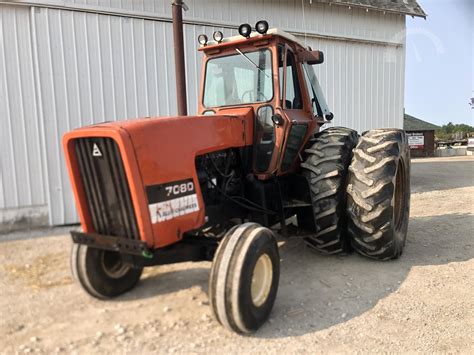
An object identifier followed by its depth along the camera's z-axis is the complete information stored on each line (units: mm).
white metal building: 6402
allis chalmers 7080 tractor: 3043
